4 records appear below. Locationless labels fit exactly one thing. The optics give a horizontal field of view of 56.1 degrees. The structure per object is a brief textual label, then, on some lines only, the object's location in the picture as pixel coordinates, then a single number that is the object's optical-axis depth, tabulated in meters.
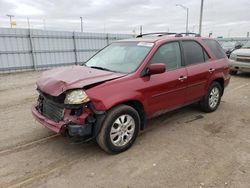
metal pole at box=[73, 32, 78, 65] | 15.20
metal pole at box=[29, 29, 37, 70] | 13.07
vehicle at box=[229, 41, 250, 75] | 10.39
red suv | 3.35
